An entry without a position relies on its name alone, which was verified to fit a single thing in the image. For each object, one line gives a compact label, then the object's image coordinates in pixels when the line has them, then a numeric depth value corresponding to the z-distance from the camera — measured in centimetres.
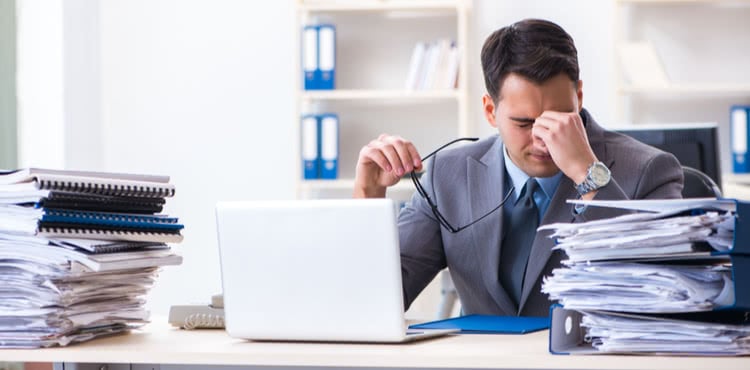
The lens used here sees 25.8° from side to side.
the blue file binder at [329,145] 718
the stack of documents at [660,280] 294
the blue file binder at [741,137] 696
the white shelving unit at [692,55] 721
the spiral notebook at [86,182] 363
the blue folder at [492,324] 372
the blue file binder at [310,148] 719
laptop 331
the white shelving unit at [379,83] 742
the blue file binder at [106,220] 363
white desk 294
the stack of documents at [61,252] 362
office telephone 395
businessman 426
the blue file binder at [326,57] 717
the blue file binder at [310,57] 719
